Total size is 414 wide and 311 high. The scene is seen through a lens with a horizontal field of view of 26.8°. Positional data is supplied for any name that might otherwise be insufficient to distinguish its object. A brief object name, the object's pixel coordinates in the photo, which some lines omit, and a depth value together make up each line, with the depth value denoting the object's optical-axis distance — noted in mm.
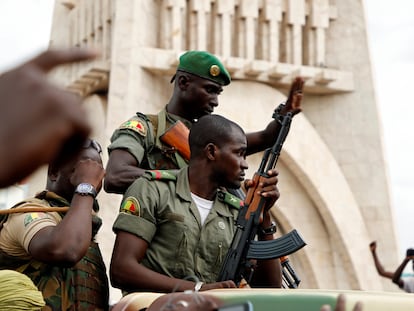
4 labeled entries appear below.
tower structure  12727
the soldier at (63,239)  3219
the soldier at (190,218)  3463
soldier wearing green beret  4160
